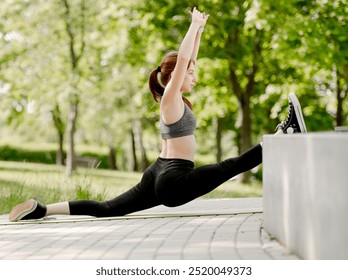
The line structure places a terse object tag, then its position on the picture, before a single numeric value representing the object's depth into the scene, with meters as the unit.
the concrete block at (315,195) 4.16
